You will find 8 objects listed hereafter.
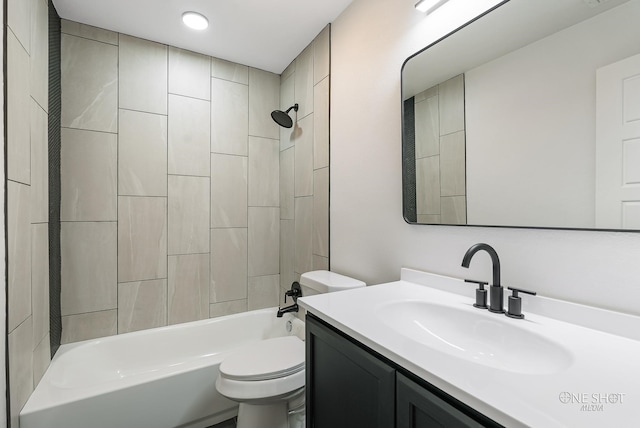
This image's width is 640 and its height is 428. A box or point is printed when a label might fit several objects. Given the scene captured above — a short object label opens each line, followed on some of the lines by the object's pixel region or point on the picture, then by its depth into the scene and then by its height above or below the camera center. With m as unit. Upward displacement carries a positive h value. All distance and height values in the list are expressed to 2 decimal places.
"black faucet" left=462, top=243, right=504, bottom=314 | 0.92 -0.23
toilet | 1.39 -0.79
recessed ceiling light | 1.81 +1.22
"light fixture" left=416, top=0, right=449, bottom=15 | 1.20 +0.86
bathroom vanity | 0.49 -0.31
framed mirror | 0.77 +0.30
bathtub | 1.37 -0.92
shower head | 2.28 +0.75
